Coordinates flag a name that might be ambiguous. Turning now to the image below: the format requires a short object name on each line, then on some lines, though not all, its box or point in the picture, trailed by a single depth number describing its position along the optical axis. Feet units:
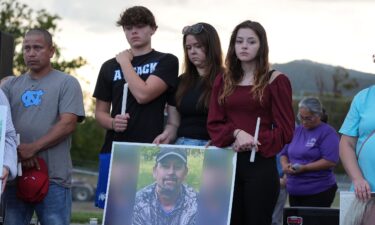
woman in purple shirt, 36.35
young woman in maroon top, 23.40
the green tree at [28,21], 131.06
